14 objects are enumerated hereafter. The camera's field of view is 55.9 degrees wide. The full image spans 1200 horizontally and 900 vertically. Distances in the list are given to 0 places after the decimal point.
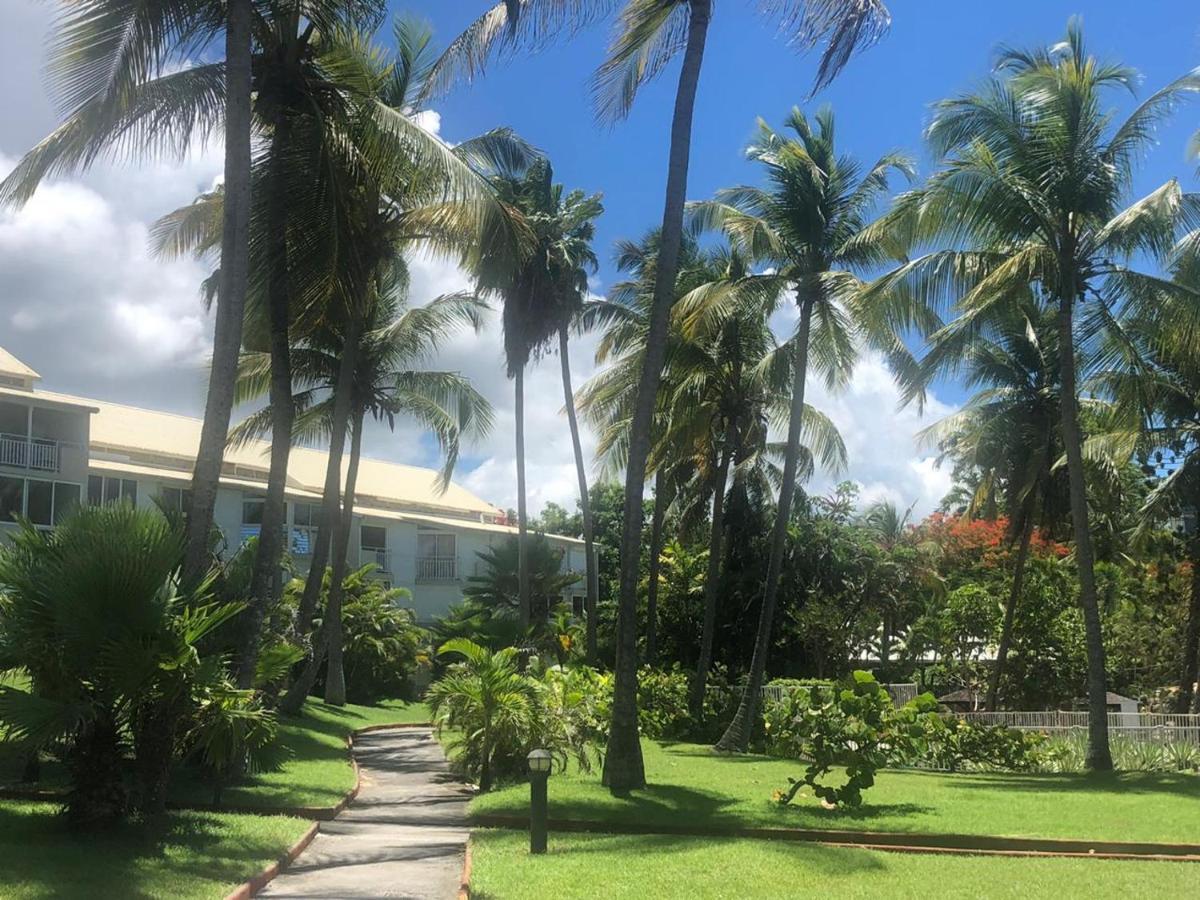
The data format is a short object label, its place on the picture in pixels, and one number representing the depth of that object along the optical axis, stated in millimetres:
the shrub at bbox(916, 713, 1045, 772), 19625
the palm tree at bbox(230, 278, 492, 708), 24953
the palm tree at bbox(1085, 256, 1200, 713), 18766
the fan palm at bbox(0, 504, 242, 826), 9336
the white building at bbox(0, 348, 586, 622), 30250
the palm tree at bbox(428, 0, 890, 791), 14570
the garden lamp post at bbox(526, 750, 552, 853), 10156
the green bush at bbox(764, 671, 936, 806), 12672
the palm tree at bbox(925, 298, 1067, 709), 26172
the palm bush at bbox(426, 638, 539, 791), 14914
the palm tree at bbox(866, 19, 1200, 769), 18328
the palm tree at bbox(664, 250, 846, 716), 24500
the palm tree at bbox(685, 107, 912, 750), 21766
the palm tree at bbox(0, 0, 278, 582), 12500
